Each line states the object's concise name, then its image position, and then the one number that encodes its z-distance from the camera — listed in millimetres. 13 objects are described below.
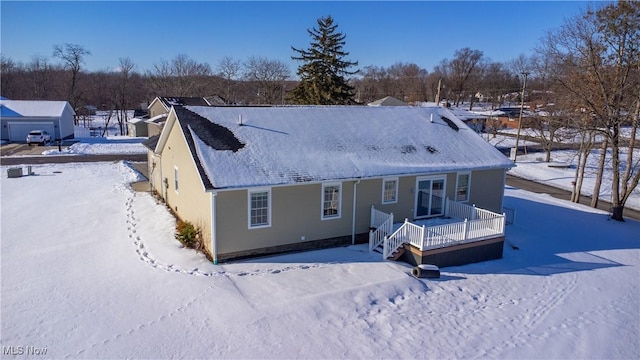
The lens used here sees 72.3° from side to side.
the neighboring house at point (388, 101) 51062
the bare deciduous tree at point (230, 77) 79438
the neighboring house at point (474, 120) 59641
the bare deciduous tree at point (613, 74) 22516
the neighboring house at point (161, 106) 45688
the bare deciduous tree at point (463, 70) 105000
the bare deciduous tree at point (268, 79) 70625
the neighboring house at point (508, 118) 69950
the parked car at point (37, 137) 40719
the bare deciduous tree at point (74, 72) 67188
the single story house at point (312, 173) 13613
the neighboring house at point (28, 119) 43344
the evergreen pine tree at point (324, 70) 44062
